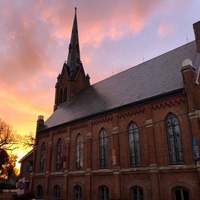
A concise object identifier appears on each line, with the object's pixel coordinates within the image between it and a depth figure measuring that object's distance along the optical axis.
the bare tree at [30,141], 45.26
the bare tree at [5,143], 42.16
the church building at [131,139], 15.31
